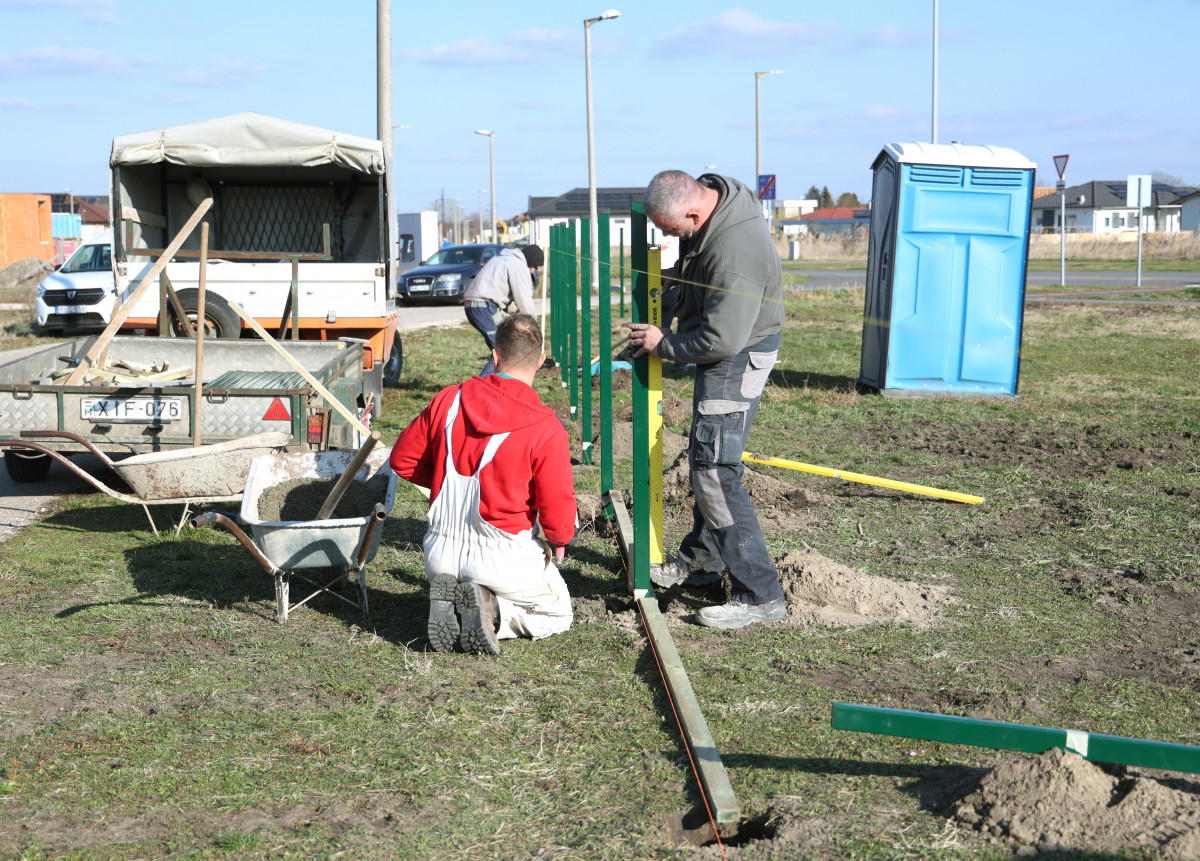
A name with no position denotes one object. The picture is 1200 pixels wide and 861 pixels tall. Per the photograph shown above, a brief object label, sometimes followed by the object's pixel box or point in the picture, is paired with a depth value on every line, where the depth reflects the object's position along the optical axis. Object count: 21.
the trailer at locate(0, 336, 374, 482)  6.47
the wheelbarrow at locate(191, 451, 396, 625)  4.62
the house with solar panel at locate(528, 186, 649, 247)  61.83
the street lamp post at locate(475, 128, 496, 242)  62.91
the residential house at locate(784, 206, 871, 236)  83.63
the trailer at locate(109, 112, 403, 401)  9.90
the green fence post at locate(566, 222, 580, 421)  9.84
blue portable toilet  11.31
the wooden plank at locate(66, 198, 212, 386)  6.60
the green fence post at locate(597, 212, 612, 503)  6.30
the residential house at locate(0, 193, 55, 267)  35.62
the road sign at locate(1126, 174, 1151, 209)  28.02
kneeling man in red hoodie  4.36
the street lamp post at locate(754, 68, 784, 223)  39.41
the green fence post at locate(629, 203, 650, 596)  4.89
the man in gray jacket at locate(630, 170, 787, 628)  4.54
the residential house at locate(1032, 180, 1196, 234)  90.50
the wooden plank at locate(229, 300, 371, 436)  5.66
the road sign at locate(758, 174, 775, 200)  26.16
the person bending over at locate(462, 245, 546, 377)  10.95
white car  18.69
